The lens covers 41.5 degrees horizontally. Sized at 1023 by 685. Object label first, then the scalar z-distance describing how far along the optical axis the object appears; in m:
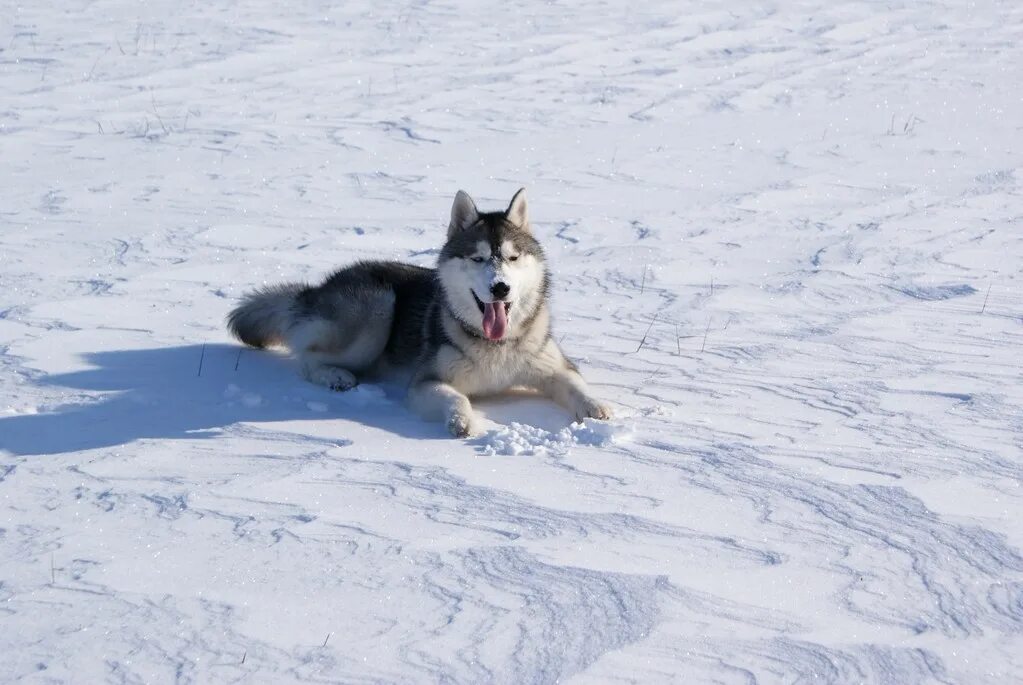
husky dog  6.02
